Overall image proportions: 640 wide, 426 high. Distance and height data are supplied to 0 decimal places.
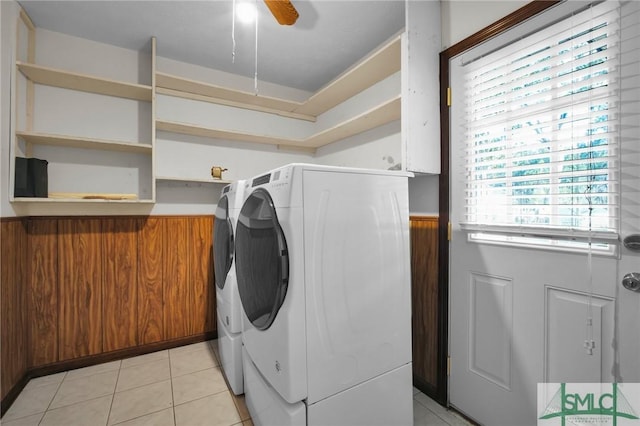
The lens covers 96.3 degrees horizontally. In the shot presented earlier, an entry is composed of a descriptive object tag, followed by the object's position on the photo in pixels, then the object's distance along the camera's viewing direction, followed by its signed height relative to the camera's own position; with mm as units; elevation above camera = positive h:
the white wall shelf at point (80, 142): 1914 +513
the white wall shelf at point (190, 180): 2284 +278
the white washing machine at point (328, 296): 1148 -369
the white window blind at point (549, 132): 1144 +381
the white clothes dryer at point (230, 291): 1816 -520
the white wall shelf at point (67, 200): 1825 +84
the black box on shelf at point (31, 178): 1849 +228
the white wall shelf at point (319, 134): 2071 +731
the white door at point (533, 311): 1092 -451
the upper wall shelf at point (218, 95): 2418 +1102
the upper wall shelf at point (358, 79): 1954 +1097
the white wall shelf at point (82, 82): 1950 +964
